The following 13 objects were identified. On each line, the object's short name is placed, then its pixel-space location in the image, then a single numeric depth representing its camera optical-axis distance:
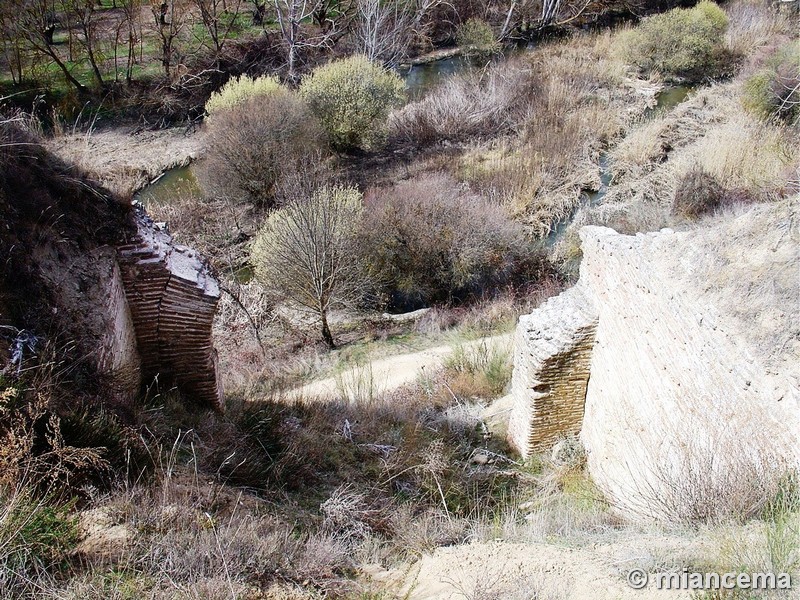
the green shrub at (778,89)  17.33
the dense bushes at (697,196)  14.38
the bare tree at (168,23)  24.19
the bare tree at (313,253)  11.60
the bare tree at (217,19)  24.75
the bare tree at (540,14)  29.25
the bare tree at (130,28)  24.05
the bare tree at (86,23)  23.19
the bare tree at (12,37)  21.11
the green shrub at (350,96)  18.91
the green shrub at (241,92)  17.95
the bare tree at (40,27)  21.72
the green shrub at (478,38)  26.77
